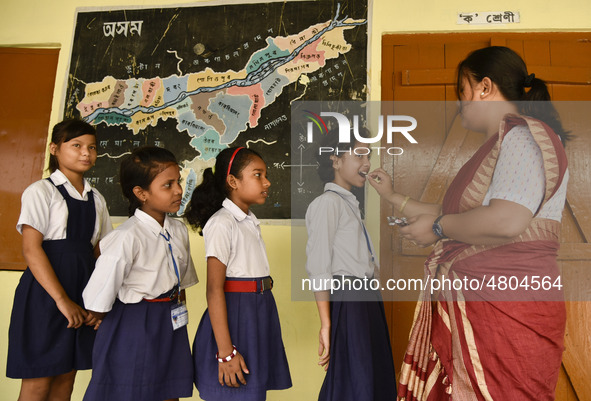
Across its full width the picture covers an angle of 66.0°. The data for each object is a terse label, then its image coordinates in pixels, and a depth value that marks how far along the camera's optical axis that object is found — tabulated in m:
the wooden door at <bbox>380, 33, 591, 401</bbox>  2.34
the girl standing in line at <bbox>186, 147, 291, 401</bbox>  1.46
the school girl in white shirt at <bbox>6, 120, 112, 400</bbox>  1.63
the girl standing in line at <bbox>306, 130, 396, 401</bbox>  1.56
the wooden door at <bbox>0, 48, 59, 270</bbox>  2.76
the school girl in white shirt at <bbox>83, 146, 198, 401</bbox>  1.43
